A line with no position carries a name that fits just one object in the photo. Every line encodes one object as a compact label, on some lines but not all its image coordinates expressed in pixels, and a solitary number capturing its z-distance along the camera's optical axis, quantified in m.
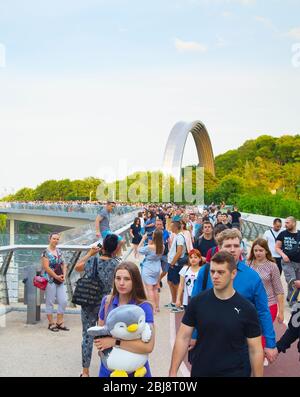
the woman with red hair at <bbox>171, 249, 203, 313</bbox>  8.30
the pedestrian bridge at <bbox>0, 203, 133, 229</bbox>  52.69
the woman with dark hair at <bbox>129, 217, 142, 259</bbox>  17.47
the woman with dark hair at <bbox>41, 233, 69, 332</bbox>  8.10
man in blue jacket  4.73
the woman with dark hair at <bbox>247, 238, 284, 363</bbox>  6.52
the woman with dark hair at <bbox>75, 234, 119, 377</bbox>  5.85
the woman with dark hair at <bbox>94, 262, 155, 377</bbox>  4.10
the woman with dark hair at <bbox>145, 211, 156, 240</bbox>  15.34
